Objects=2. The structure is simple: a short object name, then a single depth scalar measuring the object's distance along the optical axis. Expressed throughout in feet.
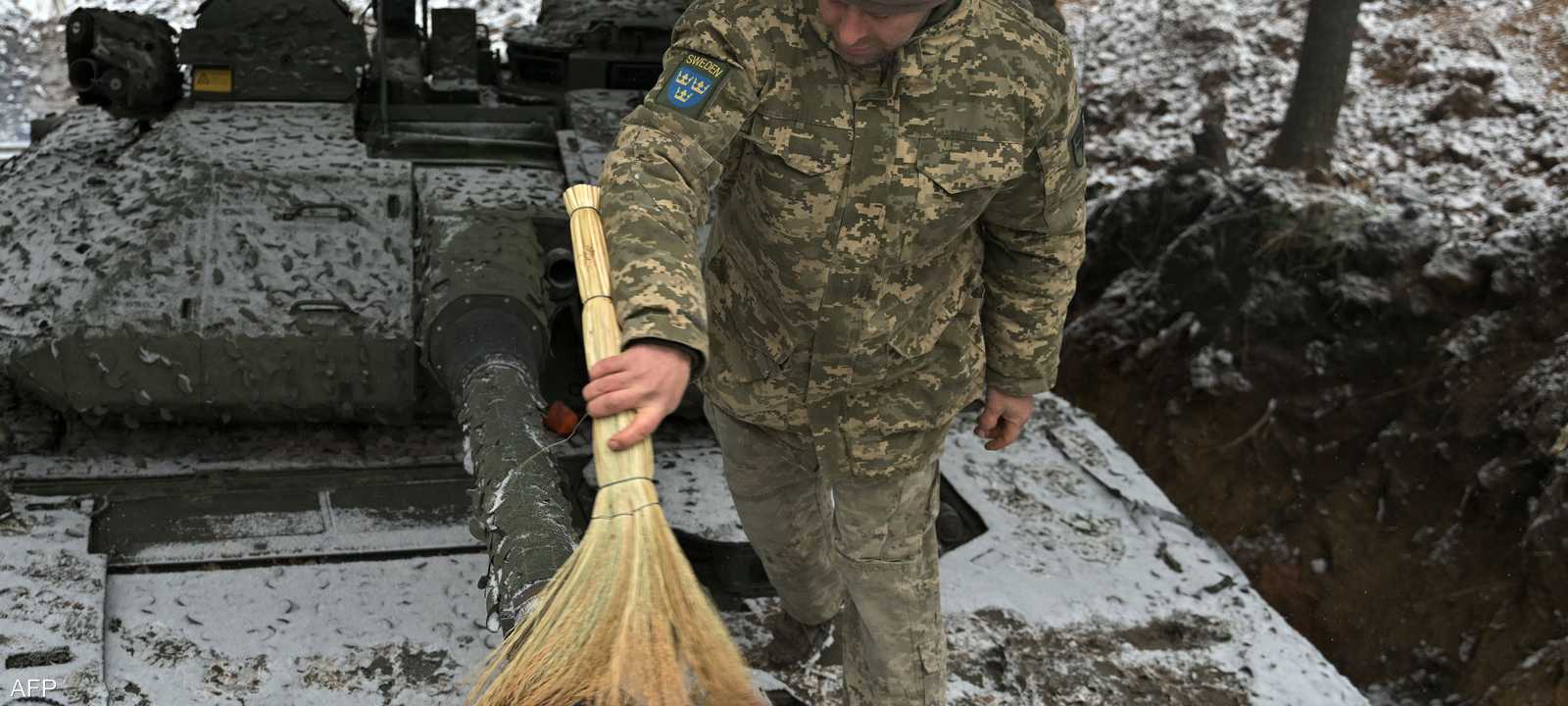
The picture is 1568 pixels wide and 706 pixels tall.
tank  9.67
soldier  6.53
